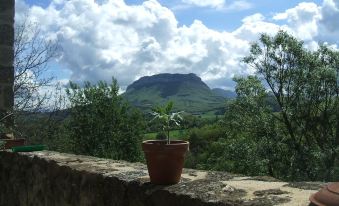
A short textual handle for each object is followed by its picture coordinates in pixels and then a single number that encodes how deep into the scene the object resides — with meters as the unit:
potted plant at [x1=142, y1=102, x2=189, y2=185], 2.43
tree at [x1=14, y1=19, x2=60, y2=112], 10.24
